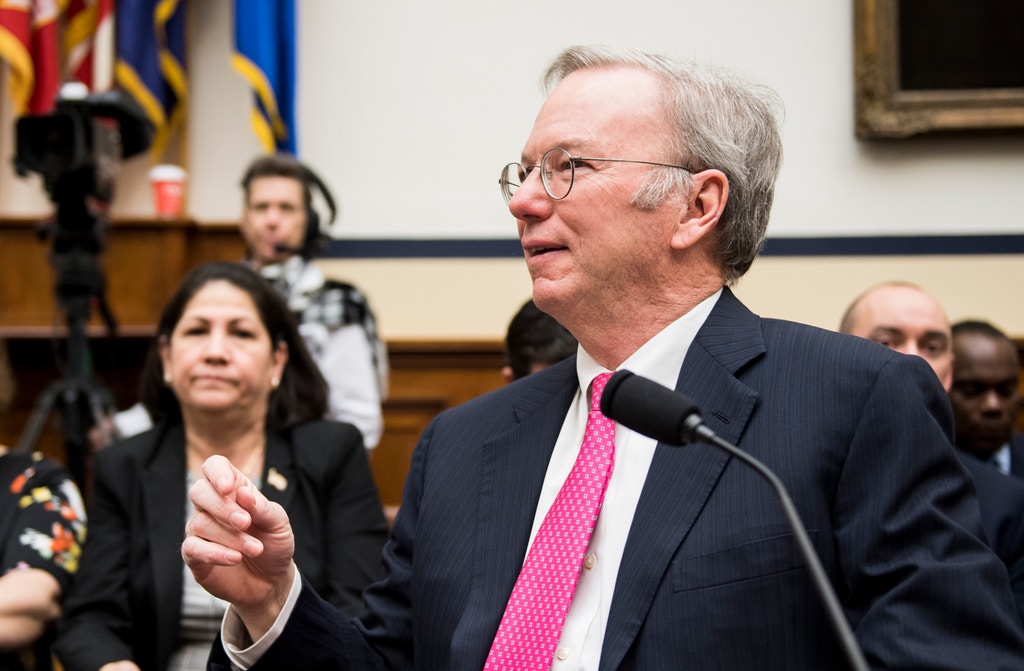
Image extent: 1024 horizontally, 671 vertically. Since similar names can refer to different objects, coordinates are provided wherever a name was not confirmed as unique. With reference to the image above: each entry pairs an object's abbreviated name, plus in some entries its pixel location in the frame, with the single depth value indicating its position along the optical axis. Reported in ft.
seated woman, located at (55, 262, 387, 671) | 7.77
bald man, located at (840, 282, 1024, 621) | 9.10
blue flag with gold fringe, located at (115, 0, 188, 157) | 14.58
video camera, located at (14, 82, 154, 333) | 10.10
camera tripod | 9.82
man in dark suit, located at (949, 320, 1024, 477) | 10.52
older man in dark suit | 4.24
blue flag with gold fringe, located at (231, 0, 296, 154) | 14.44
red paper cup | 14.15
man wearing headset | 11.13
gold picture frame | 14.10
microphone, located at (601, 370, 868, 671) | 3.59
